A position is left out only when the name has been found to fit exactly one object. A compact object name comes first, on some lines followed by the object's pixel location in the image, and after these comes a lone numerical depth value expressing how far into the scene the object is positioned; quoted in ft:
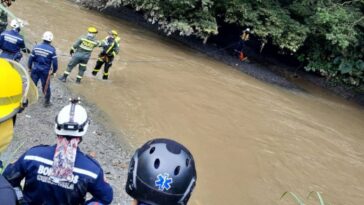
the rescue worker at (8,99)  6.70
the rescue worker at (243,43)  56.70
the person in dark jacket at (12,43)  25.71
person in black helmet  7.05
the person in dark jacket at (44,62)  25.80
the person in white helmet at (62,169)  8.73
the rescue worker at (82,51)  31.42
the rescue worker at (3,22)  27.68
